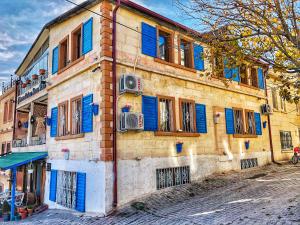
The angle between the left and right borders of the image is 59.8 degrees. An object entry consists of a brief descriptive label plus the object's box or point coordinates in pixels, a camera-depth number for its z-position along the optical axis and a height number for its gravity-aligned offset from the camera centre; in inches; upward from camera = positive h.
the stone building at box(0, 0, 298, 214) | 378.3 +64.7
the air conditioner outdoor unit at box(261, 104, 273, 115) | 677.9 +93.1
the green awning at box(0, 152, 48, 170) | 454.8 -14.9
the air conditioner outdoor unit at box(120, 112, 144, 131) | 375.2 +39.7
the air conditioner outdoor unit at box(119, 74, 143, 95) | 387.8 +96.8
